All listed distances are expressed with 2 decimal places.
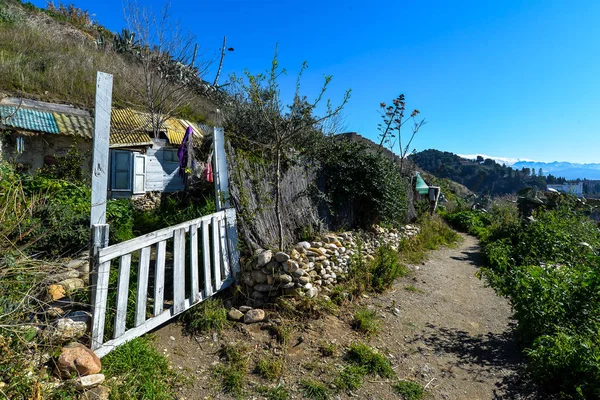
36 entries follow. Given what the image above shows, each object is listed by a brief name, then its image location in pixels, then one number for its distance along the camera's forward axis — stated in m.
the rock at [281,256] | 4.07
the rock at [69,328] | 2.41
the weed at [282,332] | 3.45
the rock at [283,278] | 4.02
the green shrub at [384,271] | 5.13
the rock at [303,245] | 4.53
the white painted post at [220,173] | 4.26
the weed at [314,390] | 2.71
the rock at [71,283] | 3.24
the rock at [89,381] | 2.23
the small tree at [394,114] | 12.41
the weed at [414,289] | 5.32
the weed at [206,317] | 3.51
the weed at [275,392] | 2.66
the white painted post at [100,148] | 2.75
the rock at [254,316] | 3.74
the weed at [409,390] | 2.84
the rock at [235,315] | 3.79
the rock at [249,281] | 4.18
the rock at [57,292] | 3.06
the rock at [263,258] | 4.11
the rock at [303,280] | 4.07
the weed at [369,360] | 3.13
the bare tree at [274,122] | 4.23
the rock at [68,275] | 2.35
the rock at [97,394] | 2.21
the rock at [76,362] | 2.28
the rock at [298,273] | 4.05
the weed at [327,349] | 3.30
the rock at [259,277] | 4.15
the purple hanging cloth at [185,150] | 8.01
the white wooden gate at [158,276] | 2.69
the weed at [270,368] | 2.90
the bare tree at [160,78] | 10.06
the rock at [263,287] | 4.11
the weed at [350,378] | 2.86
